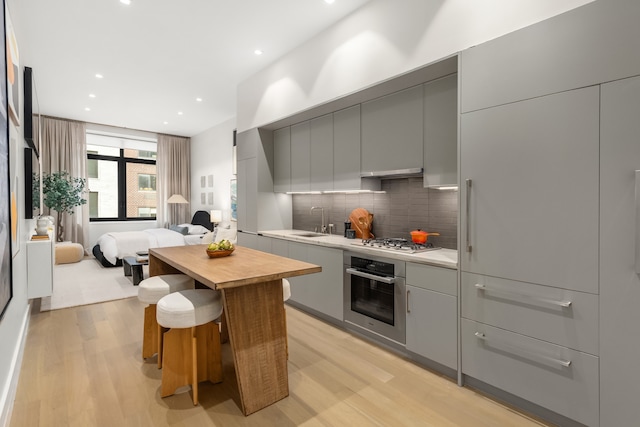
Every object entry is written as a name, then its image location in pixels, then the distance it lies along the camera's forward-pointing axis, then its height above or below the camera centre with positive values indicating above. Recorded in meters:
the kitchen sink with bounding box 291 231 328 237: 4.01 -0.31
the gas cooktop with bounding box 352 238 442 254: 2.73 -0.32
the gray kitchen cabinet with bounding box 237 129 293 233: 4.37 +0.28
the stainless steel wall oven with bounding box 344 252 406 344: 2.64 -0.75
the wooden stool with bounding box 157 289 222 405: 1.96 -0.86
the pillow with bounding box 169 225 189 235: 7.12 -0.43
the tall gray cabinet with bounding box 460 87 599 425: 1.72 -0.24
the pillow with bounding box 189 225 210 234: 7.18 -0.43
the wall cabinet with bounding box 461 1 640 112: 1.58 +0.84
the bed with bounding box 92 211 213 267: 5.89 -0.59
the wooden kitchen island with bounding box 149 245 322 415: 1.93 -0.69
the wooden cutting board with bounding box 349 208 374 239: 3.50 -0.12
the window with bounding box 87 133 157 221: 8.09 +0.83
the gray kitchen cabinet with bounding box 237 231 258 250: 4.40 -0.41
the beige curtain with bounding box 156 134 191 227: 8.65 +0.91
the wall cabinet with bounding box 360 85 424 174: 2.78 +0.70
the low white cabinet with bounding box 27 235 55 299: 3.43 -0.62
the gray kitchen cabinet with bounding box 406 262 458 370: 2.29 -0.77
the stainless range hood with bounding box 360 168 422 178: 2.76 +0.33
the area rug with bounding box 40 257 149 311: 4.12 -1.10
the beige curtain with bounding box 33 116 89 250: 7.16 +1.24
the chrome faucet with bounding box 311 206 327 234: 4.16 -0.19
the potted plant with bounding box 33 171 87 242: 6.71 +0.36
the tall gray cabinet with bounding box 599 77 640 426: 1.56 -0.22
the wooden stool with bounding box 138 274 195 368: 2.36 -0.61
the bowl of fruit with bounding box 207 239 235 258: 2.44 -0.30
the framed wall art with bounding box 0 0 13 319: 1.60 +0.07
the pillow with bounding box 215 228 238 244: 5.30 -0.40
